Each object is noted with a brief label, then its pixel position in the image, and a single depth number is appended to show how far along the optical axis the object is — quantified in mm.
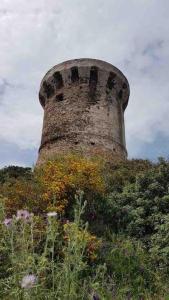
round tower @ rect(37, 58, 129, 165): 18844
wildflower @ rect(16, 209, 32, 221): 3692
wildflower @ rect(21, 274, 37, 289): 2796
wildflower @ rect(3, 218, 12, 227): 3705
